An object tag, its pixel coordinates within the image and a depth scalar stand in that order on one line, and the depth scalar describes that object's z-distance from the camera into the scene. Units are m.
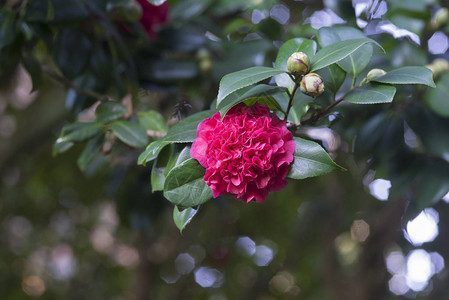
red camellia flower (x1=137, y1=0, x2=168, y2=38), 1.26
